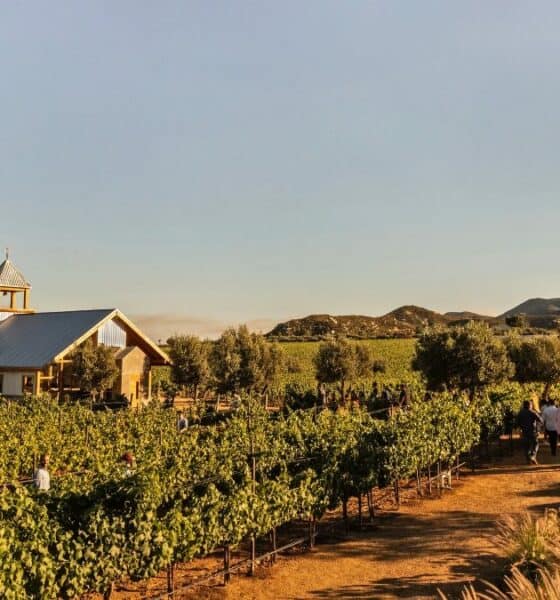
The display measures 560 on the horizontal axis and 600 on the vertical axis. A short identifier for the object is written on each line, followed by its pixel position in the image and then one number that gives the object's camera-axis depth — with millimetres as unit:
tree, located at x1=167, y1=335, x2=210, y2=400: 42688
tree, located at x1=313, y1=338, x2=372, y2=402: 44375
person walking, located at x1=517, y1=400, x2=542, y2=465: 19031
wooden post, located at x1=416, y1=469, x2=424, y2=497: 15328
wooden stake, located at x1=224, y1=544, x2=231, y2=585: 9820
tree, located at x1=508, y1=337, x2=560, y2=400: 36969
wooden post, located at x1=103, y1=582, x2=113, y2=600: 8133
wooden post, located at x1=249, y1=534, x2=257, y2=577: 10266
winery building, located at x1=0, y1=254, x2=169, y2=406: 34562
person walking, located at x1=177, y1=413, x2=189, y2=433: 20734
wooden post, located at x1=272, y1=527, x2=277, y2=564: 10726
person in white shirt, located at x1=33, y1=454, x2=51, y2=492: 10984
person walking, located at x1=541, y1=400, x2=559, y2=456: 19609
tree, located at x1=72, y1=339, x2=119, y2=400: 35000
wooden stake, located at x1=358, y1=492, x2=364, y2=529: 12828
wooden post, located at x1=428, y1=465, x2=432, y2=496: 15541
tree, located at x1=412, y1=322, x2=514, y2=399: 30547
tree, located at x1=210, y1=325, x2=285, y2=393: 39438
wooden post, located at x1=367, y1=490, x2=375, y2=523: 13422
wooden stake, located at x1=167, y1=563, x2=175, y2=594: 8922
